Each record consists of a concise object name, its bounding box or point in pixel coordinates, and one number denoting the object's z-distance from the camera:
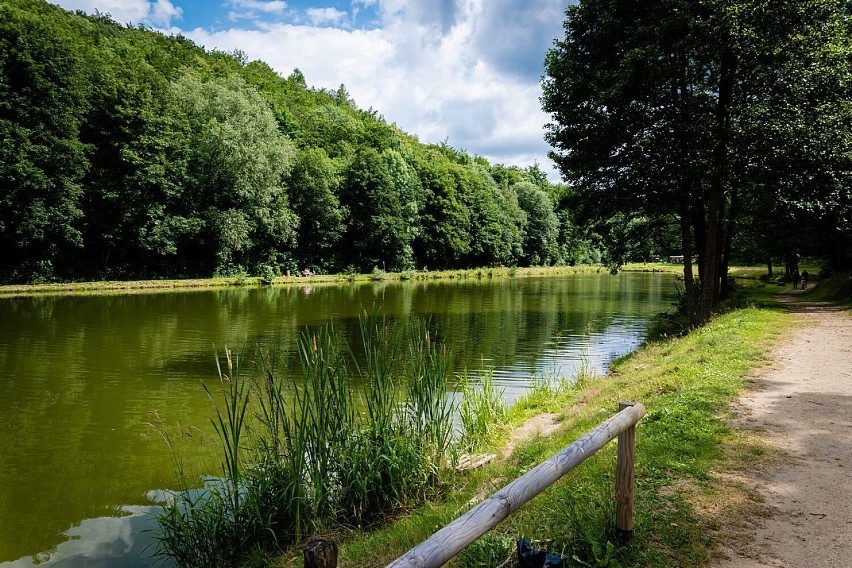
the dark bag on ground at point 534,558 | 3.29
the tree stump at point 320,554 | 2.15
